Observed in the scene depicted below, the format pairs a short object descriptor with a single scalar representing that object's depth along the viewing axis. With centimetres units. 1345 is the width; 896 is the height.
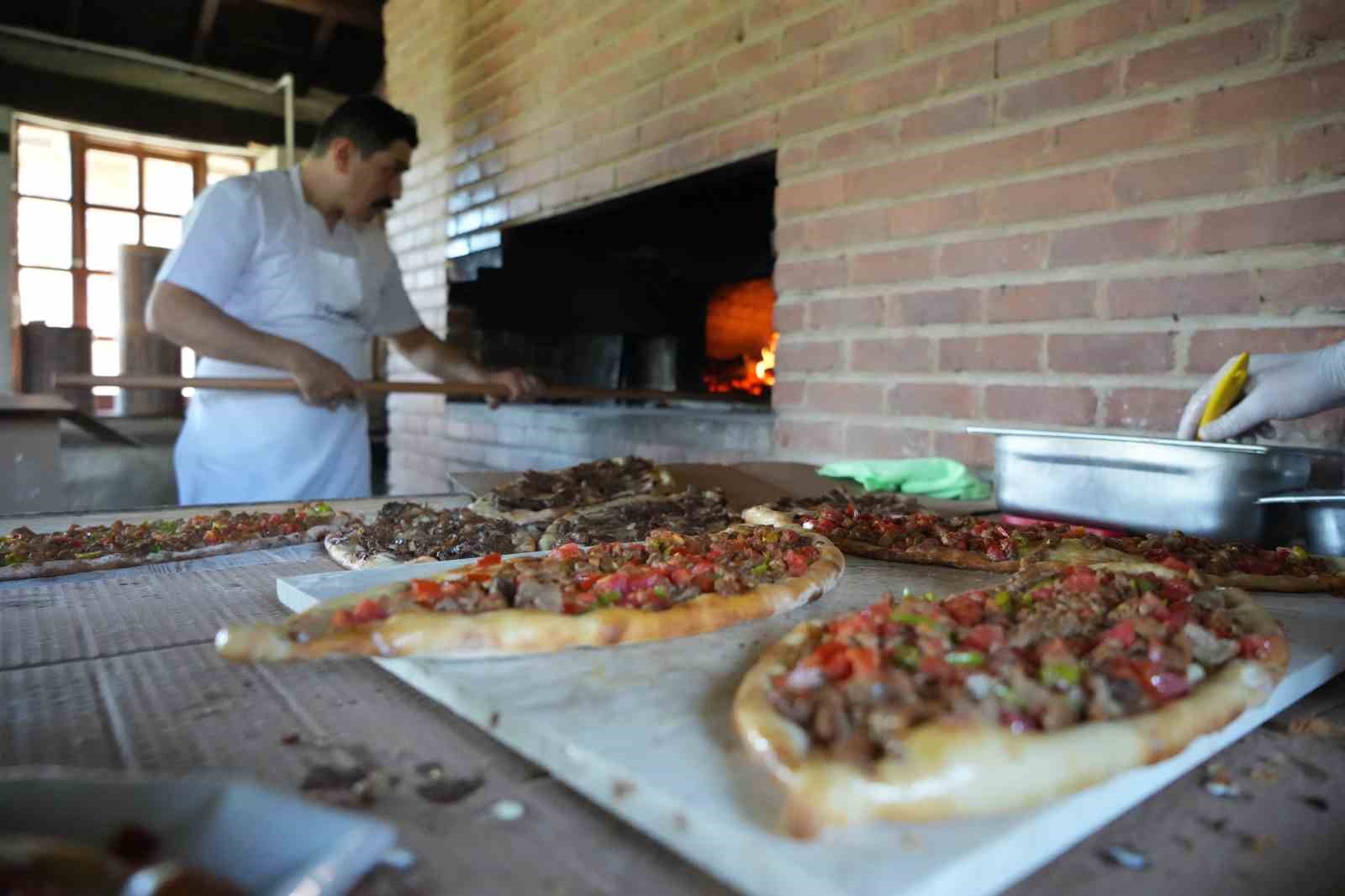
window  779
